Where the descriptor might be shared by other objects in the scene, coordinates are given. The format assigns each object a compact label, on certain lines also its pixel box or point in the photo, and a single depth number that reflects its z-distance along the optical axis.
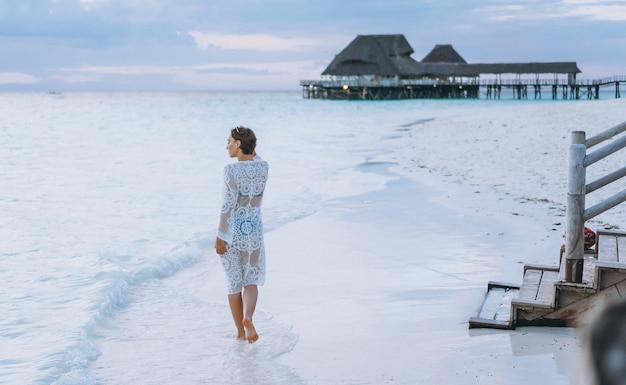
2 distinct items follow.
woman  4.54
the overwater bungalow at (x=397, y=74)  74.62
